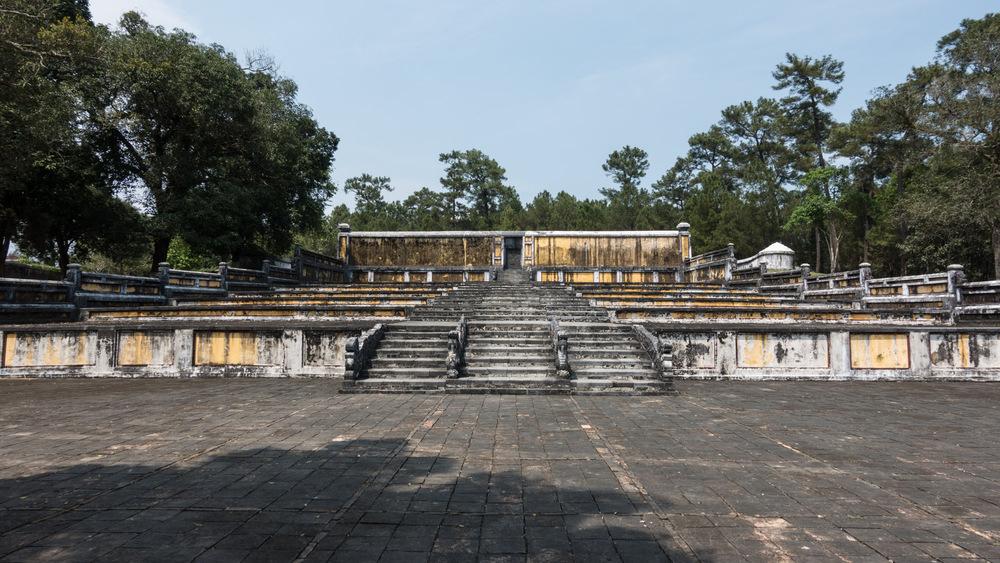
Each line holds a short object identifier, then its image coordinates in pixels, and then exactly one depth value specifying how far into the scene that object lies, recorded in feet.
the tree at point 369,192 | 233.55
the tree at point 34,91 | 50.65
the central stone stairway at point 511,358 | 29.14
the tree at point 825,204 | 116.37
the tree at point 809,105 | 138.41
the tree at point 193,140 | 72.74
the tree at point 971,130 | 79.41
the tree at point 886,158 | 98.27
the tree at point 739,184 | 126.93
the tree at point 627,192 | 142.61
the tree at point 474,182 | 186.91
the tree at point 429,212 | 176.25
